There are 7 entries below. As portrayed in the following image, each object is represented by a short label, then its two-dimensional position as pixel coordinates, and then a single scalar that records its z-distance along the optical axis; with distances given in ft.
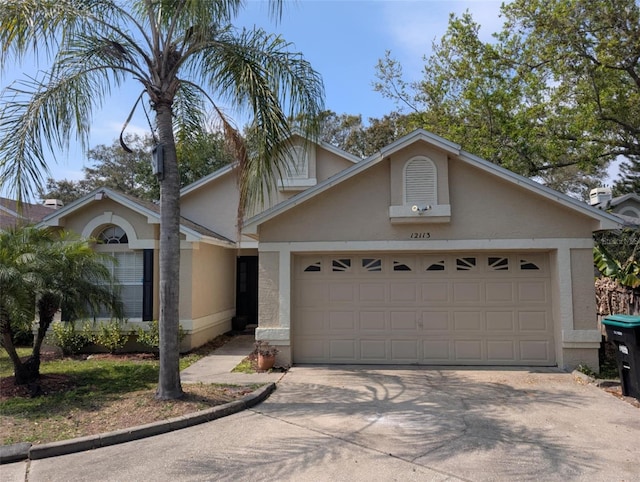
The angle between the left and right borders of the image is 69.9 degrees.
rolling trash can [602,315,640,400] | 23.15
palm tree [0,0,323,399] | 21.39
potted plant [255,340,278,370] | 29.91
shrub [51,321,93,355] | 36.37
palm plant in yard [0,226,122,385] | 23.49
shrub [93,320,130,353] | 36.19
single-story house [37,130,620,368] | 29.91
